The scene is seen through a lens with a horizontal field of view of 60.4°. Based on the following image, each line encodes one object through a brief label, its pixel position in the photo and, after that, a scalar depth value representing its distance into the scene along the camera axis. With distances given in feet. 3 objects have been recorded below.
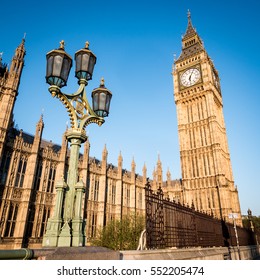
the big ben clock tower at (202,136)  123.03
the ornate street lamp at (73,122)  16.22
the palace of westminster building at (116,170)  74.59
